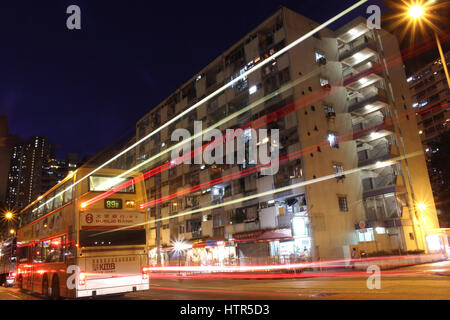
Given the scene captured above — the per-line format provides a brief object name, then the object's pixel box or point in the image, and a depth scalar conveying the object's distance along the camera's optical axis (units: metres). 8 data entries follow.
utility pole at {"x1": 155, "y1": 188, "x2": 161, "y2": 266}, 47.47
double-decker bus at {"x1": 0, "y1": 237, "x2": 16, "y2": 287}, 23.35
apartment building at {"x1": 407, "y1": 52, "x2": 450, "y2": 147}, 70.62
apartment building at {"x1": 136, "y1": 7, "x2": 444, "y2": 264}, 32.09
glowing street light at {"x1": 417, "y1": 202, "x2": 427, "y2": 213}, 35.91
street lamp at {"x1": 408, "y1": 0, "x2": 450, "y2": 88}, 15.88
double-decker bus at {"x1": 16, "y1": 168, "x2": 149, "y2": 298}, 12.58
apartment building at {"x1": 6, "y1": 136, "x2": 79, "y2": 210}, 158.38
